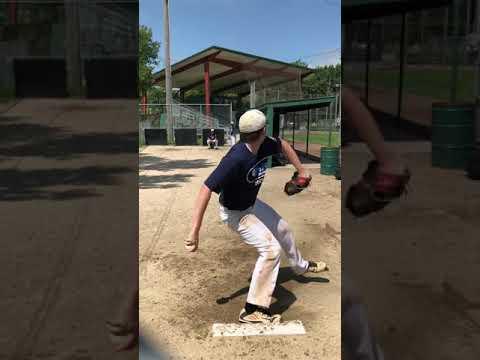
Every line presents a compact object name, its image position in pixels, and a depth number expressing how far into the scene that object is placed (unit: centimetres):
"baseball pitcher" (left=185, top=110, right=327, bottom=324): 218
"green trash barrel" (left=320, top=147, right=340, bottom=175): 773
